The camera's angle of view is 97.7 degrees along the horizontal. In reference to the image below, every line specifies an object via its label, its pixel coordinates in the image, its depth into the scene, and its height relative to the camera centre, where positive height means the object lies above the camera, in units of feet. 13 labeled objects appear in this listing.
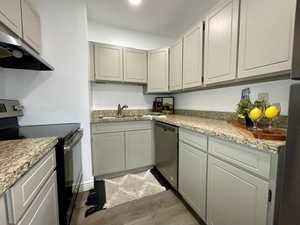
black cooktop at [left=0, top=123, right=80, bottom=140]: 3.31 -0.77
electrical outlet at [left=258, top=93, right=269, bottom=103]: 4.14 +0.30
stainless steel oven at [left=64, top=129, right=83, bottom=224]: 3.49 -2.01
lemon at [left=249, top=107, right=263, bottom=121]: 3.24 -0.21
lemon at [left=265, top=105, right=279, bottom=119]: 3.03 -0.15
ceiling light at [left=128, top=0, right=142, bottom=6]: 5.86 +4.66
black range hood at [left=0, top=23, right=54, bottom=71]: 2.61 +1.38
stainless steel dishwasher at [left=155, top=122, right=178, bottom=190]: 5.31 -2.09
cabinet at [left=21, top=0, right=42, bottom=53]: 3.80 +2.51
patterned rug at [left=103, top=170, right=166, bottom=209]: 5.19 -3.70
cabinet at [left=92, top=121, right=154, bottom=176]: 6.40 -2.13
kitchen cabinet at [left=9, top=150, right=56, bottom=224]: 1.69 -1.26
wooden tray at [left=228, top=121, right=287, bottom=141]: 2.50 -0.58
